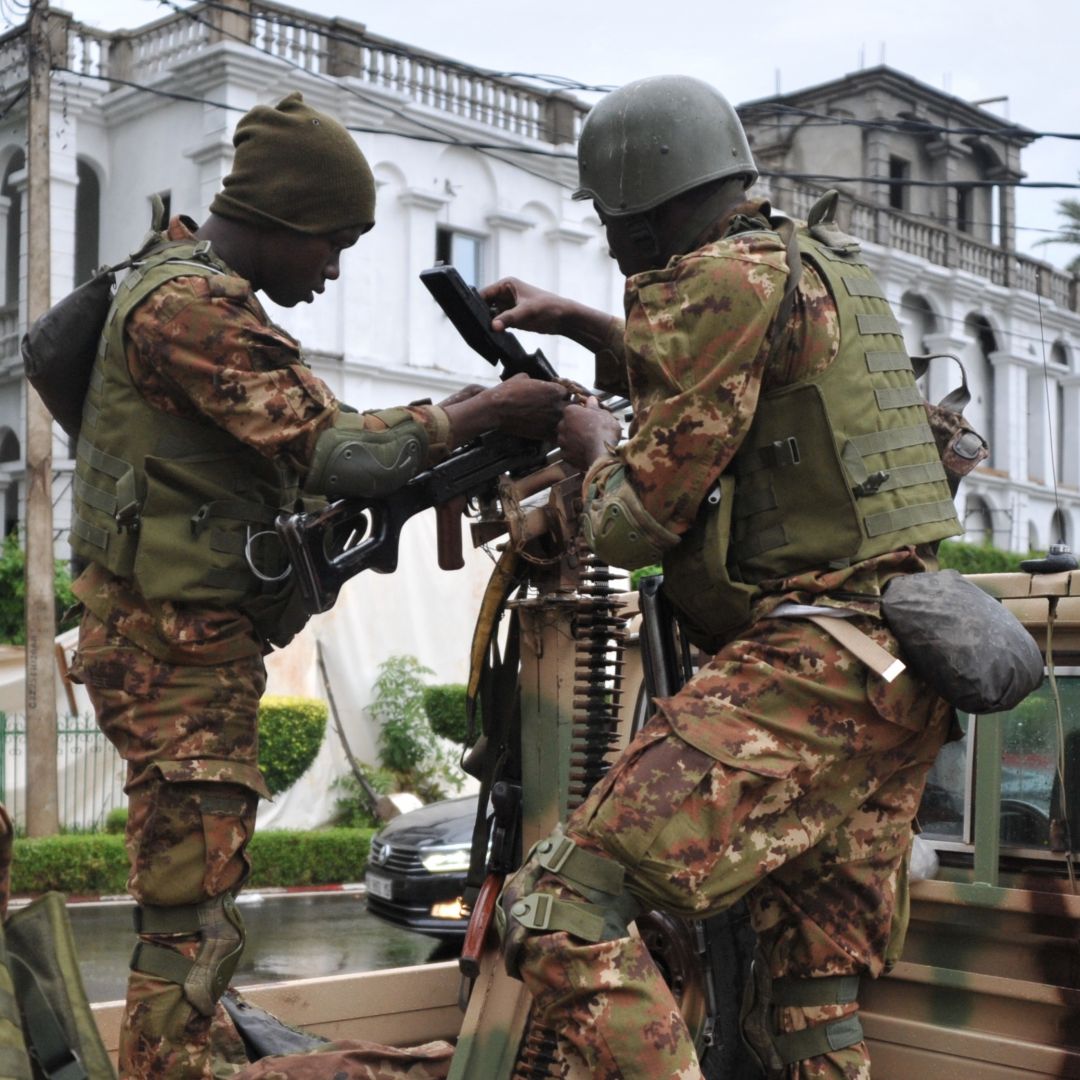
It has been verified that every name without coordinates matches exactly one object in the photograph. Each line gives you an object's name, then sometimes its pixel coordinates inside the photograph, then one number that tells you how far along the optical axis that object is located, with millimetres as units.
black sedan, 8445
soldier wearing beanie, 3547
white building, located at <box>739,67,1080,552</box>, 26125
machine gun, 3660
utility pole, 12906
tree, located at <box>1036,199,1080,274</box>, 33031
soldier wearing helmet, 2850
